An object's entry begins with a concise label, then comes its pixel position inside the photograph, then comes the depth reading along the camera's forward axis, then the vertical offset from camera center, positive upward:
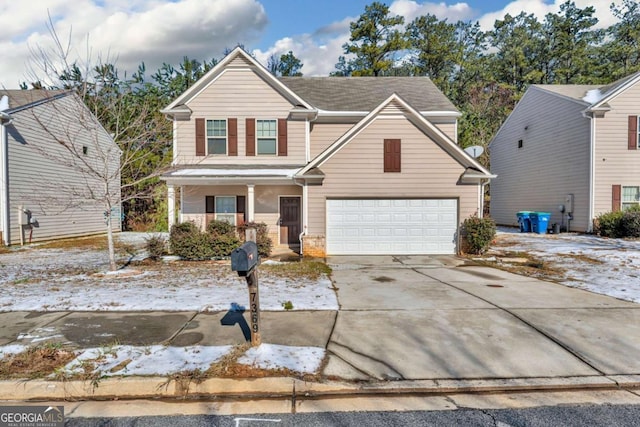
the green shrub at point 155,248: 11.09 -1.40
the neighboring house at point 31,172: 14.34 +1.40
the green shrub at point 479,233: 11.55 -0.95
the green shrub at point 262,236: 11.69 -1.15
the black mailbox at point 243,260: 3.71 -0.60
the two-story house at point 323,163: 12.02 +1.48
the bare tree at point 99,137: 9.06 +2.75
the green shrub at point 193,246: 10.91 -1.31
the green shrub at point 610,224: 15.13 -0.88
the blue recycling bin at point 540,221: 17.91 -0.88
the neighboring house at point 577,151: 16.33 +2.68
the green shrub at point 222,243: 11.06 -1.24
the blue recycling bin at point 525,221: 18.67 -0.92
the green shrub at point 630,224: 14.59 -0.82
